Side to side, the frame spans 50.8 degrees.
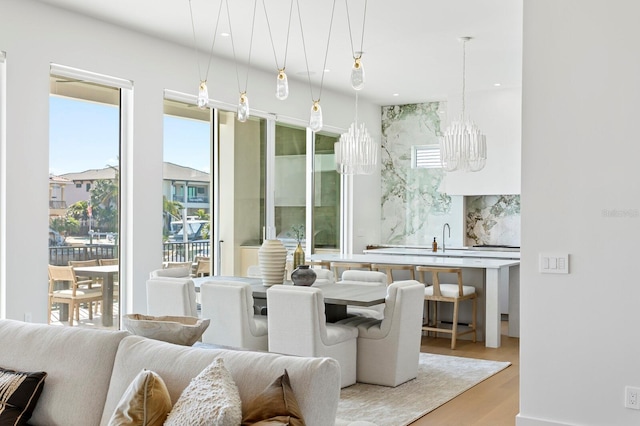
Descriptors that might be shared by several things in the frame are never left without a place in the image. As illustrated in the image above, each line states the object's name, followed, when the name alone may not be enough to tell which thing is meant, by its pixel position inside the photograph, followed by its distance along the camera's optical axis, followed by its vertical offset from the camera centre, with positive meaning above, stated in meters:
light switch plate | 3.91 -0.33
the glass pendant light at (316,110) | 5.26 +0.75
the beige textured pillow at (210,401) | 2.09 -0.63
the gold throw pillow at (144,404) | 2.24 -0.67
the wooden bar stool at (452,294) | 6.66 -0.88
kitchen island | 6.73 -0.77
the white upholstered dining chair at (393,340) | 5.14 -1.04
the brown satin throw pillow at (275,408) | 2.10 -0.64
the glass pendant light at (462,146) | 7.48 +0.67
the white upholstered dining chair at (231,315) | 5.17 -0.85
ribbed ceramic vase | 5.75 -0.48
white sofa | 2.28 -0.62
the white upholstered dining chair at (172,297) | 5.41 -0.75
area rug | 4.45 -1.38
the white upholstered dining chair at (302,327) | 4.79 -0.88
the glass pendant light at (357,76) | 4.53 +0.87
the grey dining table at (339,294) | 5.02 -0.70
